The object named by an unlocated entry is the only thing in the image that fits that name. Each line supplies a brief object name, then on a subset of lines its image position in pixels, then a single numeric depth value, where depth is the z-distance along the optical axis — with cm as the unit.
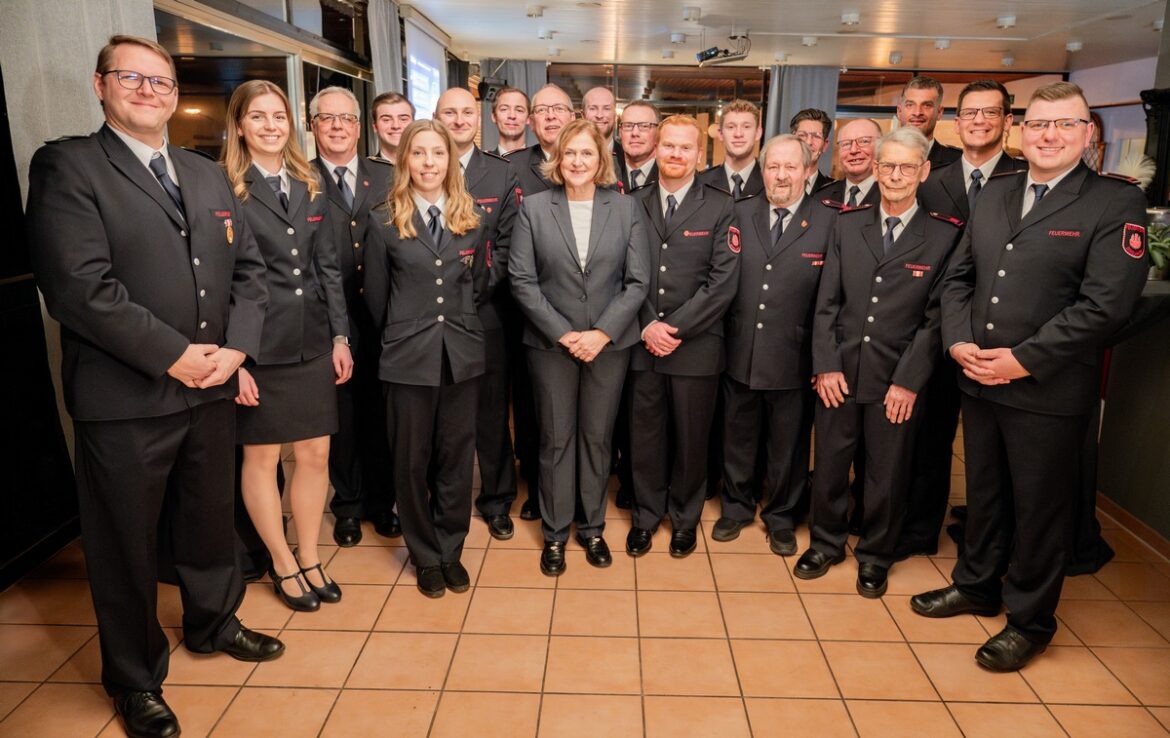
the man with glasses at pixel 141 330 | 215
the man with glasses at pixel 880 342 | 305
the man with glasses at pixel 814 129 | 450
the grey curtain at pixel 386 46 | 798
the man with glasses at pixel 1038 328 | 255
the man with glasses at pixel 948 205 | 341
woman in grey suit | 322
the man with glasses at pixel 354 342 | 347
